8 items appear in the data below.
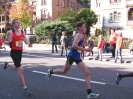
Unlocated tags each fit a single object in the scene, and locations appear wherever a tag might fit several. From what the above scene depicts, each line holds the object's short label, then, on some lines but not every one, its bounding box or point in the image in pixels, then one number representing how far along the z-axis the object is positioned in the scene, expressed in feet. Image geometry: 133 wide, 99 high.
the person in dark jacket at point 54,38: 71.99
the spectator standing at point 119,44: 48.16
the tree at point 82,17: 127.75
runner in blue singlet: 20.26
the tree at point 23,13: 151.33
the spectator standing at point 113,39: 55.21
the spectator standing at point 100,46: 54.63
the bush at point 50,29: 107.55
